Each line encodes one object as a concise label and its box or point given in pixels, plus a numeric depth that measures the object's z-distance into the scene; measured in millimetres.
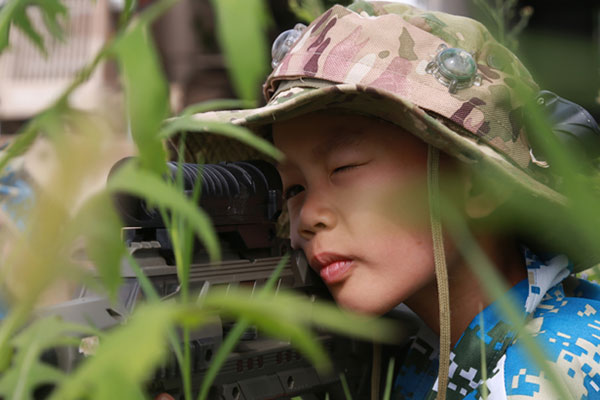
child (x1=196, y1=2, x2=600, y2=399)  931
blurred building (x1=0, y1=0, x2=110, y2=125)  4723
